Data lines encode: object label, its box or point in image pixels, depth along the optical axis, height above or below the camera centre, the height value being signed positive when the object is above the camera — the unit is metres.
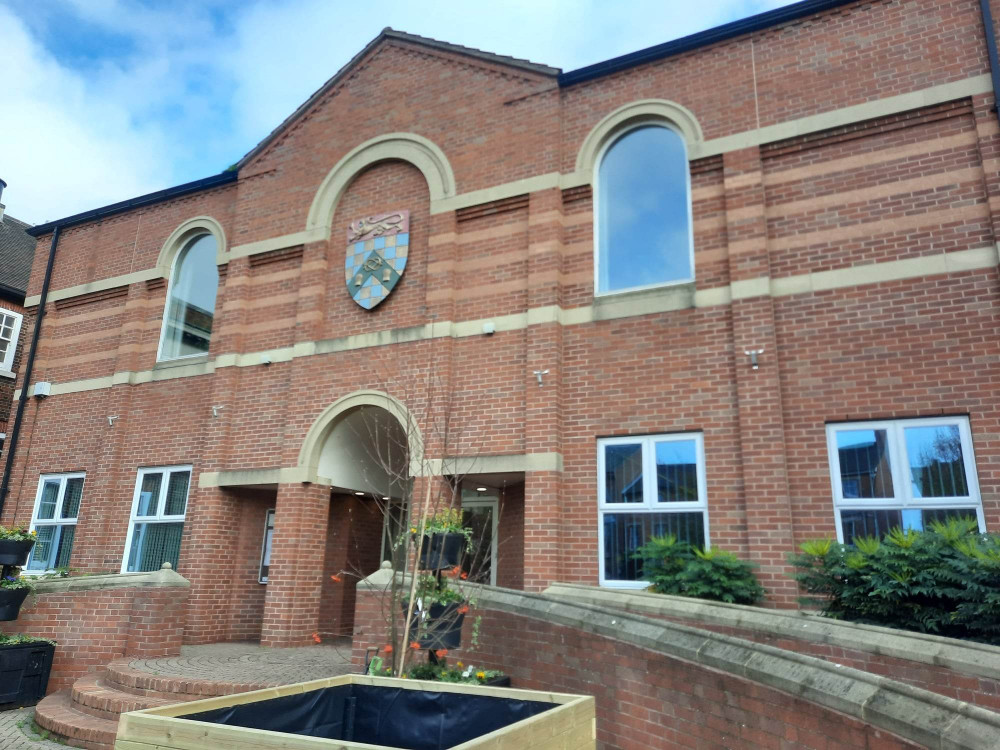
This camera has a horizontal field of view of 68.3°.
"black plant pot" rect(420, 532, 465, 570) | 7.59 +0.01
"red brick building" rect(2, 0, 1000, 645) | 8.66 +3.31
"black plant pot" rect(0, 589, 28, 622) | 9.74 -0.80
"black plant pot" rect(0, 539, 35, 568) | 9.89 -0.14
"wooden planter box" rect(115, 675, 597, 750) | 3.18 -0.82
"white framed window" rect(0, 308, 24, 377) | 18.73 +5.13
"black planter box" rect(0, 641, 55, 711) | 9.42 -1.66
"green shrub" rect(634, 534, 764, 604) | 8.10 -0.17
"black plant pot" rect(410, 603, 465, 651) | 7.46 -0.74
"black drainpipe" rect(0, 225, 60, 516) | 15.72 +3.46
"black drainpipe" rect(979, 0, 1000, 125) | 8.66 +6.02
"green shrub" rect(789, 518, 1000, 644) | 5.73 -0.13
